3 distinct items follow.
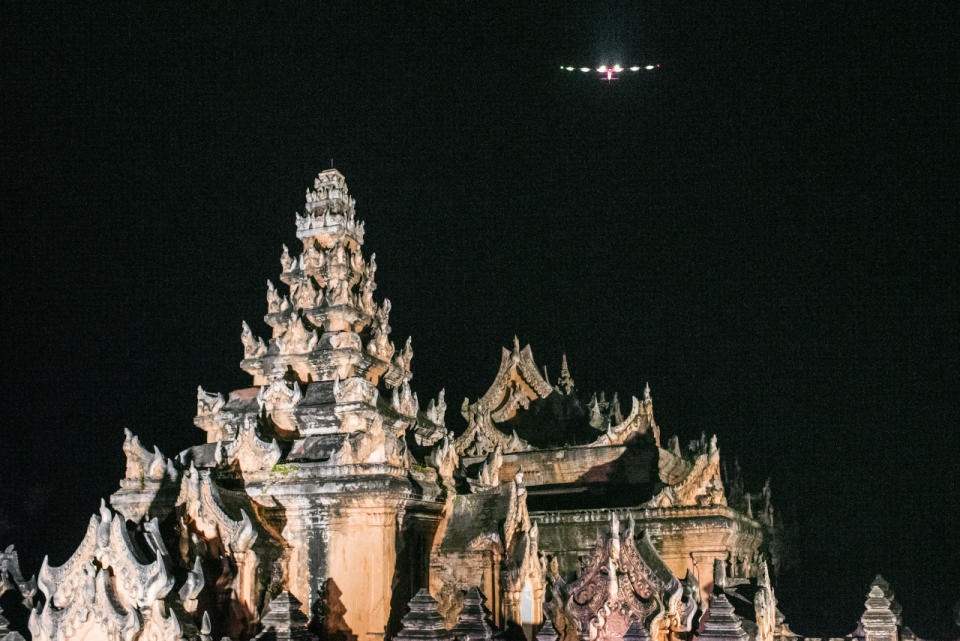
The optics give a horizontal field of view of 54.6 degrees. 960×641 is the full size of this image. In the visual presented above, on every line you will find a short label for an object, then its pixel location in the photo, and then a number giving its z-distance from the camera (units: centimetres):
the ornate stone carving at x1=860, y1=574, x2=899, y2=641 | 1505
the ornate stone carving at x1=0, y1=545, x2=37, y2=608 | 1605
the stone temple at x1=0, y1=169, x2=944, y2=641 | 1359
